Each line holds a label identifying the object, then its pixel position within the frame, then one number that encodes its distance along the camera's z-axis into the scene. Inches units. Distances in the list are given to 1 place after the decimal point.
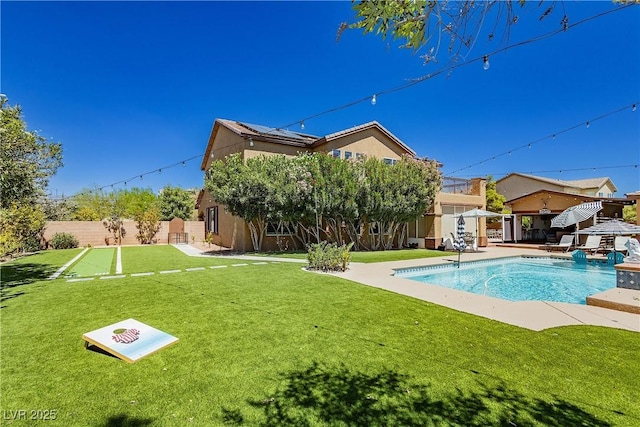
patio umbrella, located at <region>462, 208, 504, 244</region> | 754.2
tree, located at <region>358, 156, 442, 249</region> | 714.8
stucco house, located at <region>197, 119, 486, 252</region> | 776.3
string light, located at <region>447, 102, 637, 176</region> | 437.0
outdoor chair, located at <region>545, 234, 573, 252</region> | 791.2
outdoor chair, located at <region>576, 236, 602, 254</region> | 725.9
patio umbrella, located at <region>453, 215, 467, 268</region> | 582.4
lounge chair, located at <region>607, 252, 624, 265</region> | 598.1
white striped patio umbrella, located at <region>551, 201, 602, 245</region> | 751.1
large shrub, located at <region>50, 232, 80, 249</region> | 827.4
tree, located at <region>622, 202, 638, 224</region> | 1275.8
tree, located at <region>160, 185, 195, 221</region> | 1488.7
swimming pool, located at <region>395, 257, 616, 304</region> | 414.0
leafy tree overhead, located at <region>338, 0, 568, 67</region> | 117.1
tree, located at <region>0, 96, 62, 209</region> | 359.4
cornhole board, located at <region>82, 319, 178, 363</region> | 171.0
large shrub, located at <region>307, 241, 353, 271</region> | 468.8
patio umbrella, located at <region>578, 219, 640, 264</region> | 563.7
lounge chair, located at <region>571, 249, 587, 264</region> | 652.1
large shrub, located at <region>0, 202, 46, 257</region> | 562.6
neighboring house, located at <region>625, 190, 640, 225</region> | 781.9
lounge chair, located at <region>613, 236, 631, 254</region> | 644.7
